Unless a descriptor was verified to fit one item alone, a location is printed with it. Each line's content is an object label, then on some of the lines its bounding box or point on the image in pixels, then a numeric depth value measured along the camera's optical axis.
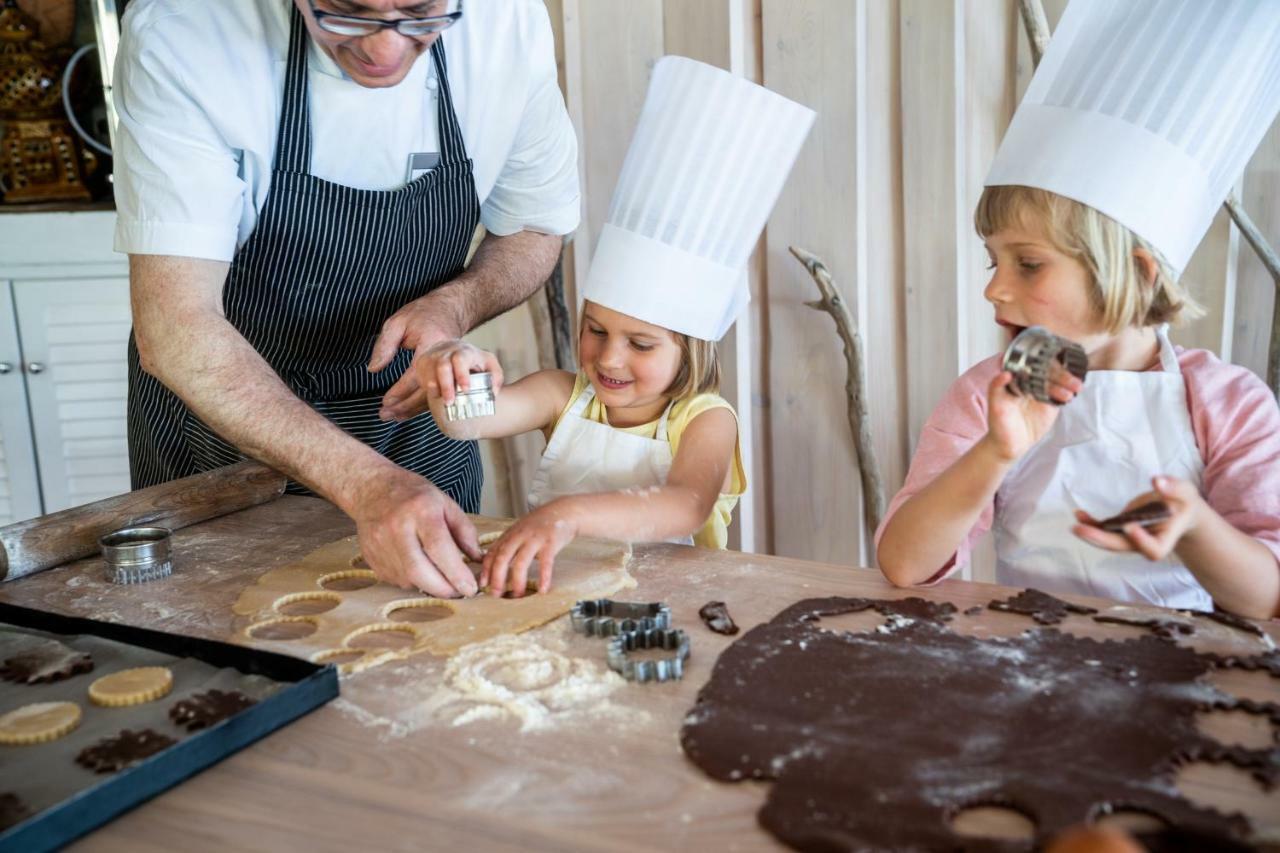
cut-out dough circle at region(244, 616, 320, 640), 1.30
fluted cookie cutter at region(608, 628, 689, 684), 1.10
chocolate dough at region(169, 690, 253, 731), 1.02
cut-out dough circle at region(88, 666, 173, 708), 1.07
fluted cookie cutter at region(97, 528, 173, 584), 1.49
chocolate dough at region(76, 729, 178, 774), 0.95
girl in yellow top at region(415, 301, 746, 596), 1.73
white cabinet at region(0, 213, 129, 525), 3.22
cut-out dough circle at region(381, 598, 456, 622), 1.34
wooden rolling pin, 1.53
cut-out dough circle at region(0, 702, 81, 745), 1.00
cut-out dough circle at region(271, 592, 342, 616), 1.38
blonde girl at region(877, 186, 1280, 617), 1.39
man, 1.52
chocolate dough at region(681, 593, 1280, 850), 0.82
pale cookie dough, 1.24
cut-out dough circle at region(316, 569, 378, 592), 1.46
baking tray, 0.84
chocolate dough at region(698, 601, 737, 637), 1.22
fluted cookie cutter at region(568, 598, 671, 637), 1.23
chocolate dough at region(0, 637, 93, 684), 1.16
